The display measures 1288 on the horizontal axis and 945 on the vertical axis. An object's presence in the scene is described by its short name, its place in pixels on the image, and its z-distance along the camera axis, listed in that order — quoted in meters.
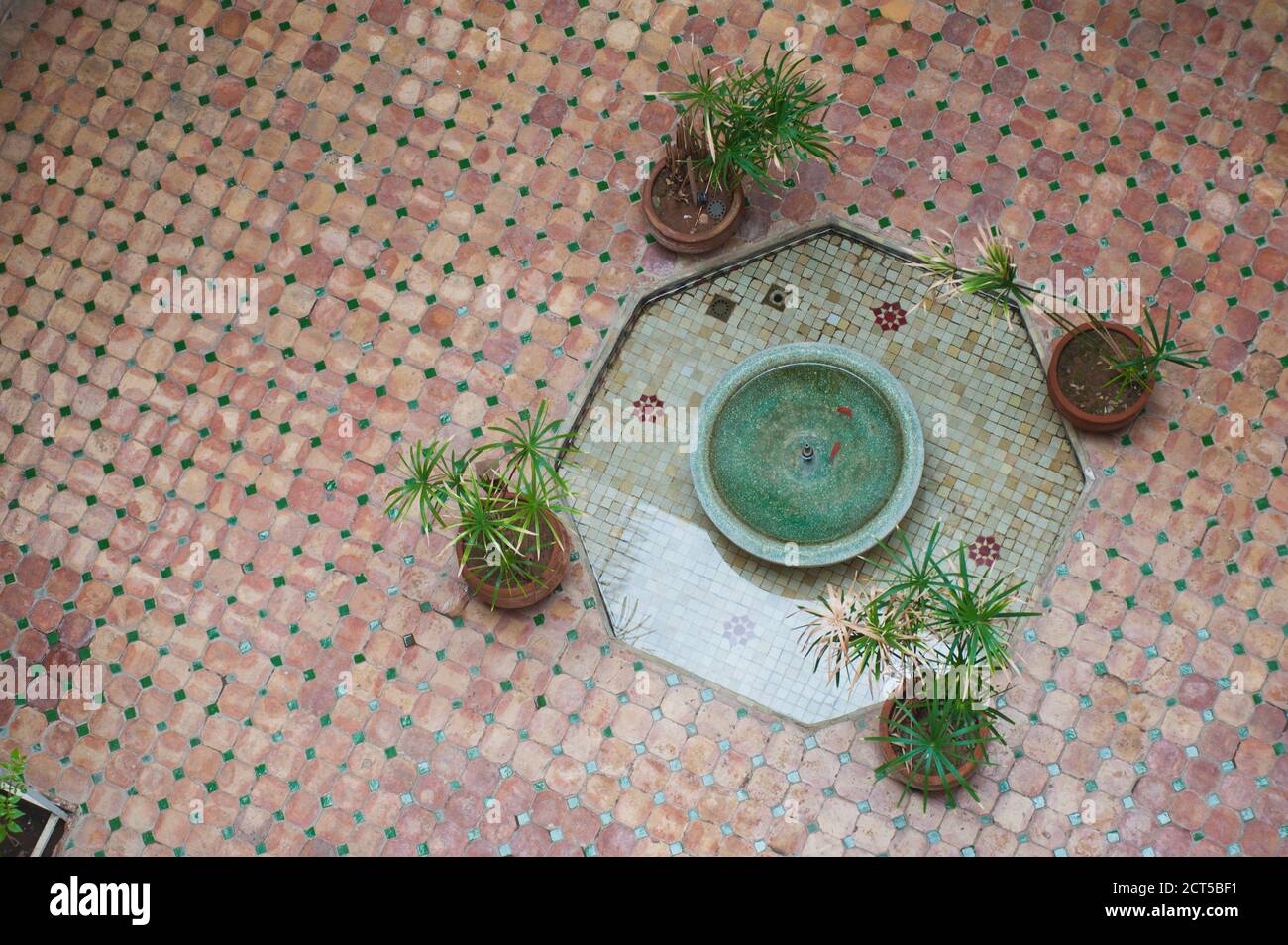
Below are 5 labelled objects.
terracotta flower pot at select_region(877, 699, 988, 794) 7.88
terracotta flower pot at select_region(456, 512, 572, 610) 8.00
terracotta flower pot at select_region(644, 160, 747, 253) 8.46
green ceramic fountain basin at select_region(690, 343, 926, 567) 8.23
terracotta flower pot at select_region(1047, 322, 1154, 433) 8.11
